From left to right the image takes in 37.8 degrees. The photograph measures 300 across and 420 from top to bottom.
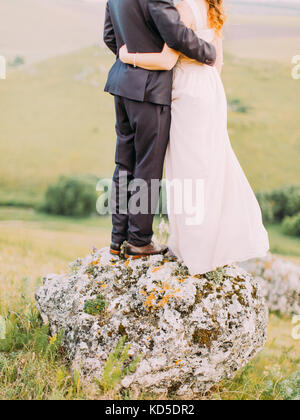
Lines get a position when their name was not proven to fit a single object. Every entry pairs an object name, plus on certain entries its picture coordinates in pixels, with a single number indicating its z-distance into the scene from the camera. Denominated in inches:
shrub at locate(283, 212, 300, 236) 437.4
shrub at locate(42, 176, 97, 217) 472.1
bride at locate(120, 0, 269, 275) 127.6
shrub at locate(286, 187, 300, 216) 460.0
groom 119.7
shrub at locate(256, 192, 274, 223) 454.3
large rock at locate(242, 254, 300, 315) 266.4
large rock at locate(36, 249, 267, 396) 125.0
